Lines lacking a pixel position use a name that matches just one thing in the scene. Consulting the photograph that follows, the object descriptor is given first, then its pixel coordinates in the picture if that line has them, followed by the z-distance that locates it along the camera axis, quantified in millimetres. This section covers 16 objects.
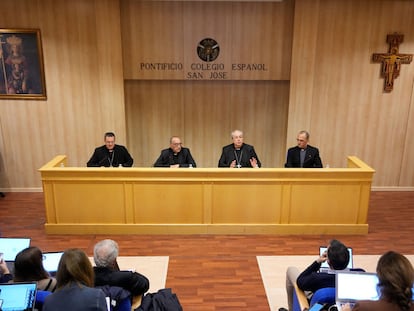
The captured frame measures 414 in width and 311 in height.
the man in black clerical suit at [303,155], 6465
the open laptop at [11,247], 3645
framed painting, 7195
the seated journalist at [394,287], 2316
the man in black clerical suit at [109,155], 6580
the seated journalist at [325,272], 3211
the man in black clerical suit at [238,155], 6609
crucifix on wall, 7320
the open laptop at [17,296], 2742
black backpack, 3344
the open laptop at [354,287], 2889
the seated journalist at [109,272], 3232
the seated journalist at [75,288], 2562
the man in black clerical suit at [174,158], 6645
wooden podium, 5758
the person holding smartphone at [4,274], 3166
